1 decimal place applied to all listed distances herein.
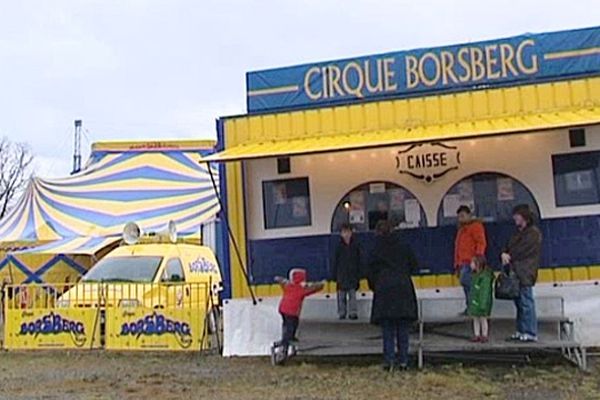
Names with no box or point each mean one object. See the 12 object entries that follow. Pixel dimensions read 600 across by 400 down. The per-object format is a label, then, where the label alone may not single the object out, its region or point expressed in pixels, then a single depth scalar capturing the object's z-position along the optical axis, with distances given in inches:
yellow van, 537.6
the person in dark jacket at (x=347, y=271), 426.6
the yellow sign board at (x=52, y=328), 527.2
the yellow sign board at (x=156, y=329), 505.0
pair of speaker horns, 678.8
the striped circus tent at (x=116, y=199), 889.5
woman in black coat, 372.2
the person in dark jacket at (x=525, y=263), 379.9
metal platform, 389.1
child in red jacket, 426.0
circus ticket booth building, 422.9
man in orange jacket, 404.2
